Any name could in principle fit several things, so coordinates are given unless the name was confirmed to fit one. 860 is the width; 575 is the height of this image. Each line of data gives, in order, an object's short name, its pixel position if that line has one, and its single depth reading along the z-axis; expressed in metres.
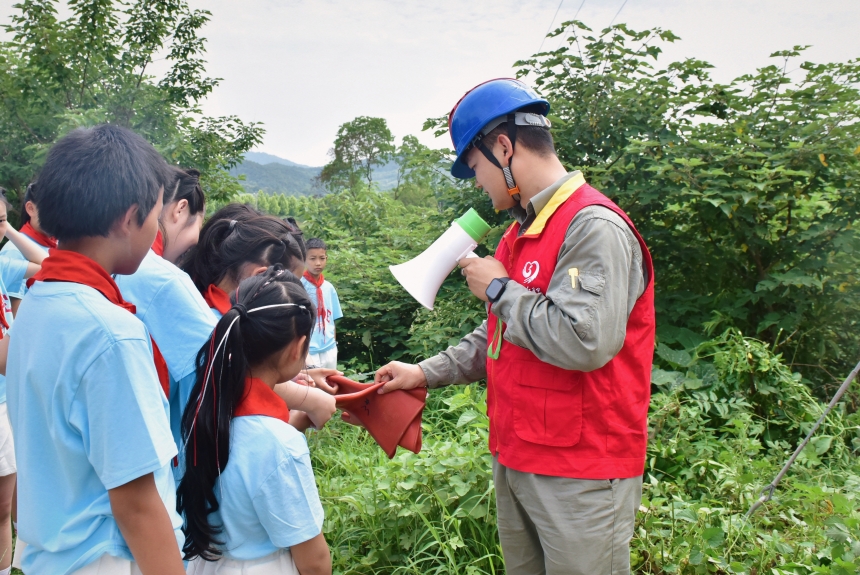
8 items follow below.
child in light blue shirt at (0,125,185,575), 1.25
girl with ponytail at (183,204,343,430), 2.28
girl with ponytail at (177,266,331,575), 1.69
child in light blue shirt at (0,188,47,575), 2.95
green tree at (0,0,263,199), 6.83
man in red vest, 1.64
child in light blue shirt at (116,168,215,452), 1.83
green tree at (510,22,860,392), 4.13
